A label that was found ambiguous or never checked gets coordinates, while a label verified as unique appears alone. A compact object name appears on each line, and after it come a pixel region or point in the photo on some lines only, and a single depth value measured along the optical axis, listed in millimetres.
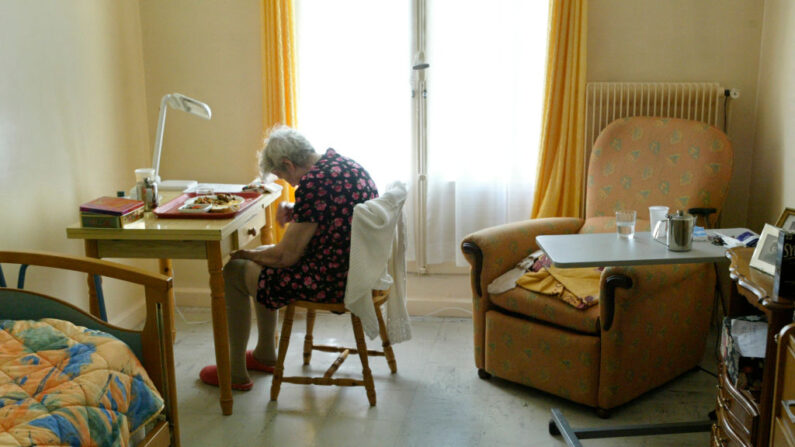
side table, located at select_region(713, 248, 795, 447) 1566
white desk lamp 2930
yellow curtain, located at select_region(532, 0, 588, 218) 3205
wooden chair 2652
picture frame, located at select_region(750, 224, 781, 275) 1716
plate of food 2605
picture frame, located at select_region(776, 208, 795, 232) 2050
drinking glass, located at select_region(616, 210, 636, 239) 2248
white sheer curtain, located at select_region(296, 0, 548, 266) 3355
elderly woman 2607
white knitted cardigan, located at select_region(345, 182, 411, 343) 2510
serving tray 2580
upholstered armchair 2518
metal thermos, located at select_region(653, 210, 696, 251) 2027
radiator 3217
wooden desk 2445
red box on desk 2469
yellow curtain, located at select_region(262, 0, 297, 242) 3367
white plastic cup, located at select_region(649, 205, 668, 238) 2256
